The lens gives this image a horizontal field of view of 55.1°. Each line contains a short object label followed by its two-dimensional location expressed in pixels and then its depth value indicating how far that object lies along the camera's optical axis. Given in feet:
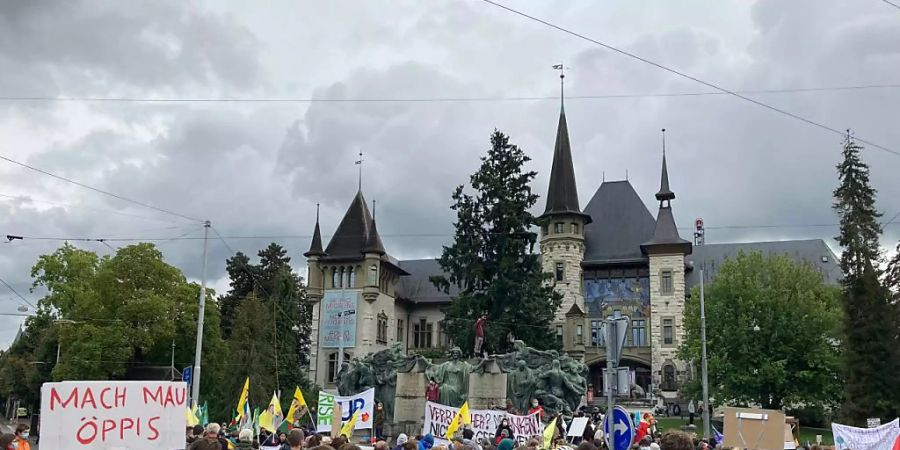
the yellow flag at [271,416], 61.65
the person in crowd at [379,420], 101.21
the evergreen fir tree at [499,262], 158.71
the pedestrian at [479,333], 115.96
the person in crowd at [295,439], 25.14
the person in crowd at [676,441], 17.54
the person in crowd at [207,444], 20.47
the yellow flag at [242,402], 63.72
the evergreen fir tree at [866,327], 118.83
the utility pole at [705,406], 100.02
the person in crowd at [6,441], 28.14
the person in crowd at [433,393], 100.94
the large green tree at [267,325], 168.86
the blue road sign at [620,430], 32.76
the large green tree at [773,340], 148.97
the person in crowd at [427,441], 45.31
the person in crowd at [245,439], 33.60
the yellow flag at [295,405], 63.93
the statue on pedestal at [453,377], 107.04
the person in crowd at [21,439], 41.75
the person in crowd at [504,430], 56.32
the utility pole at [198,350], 92.98
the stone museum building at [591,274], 203.72
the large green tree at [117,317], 147.23
